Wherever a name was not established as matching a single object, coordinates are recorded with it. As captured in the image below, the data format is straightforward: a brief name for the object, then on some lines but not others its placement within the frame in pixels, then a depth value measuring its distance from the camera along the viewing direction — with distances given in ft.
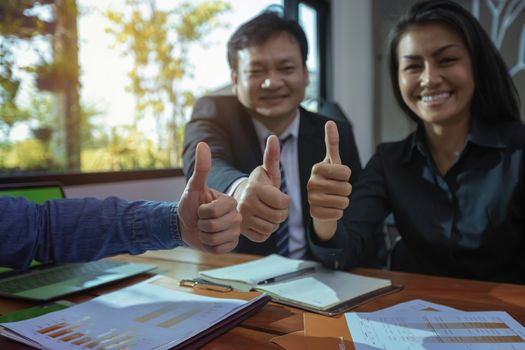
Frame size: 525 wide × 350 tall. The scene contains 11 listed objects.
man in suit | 2.96
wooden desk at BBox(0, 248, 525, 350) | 2.35
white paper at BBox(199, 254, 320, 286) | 3.23
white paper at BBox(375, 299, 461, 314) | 2.66
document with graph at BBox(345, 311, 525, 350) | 2.12
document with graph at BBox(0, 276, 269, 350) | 2.15
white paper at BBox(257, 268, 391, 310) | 2.79
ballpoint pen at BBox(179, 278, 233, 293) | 3.02
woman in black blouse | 4.06
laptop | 3.11
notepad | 2.78
